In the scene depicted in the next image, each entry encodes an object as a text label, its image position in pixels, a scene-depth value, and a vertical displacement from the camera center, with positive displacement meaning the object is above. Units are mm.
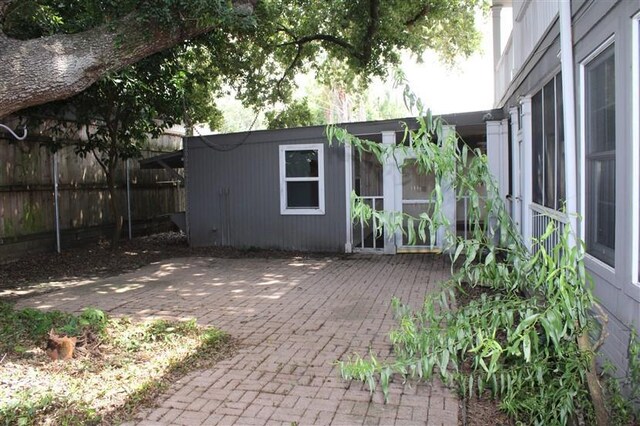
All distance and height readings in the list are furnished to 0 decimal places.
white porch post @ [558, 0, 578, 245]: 4176 +657
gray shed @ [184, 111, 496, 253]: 11117 +193
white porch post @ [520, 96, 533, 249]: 7266 +401
